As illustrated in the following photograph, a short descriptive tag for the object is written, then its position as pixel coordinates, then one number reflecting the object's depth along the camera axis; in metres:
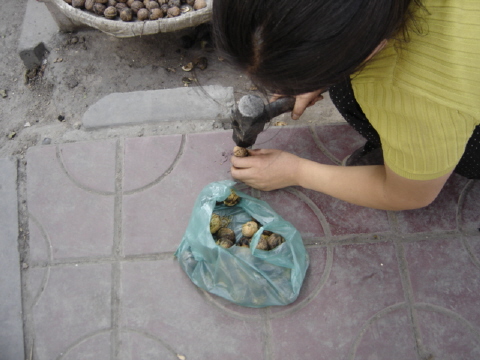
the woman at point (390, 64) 0.79
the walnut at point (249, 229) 1.68
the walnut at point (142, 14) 2.12
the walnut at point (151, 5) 2.18
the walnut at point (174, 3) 2.20
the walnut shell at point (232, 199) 1.74
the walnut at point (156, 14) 2.13
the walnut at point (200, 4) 2.17
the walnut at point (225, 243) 1.62
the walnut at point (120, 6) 2.18
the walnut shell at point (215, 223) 1.66
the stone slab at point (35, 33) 2.35
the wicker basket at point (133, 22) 2.04
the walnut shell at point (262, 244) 1.61
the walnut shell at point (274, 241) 1.65
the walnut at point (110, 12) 2.11
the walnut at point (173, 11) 2.14
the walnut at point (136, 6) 2.16
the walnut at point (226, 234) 1.69
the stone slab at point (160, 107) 2.05
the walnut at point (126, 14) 2.11
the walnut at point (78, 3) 2.12
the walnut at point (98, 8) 2.13
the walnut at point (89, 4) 2.12
